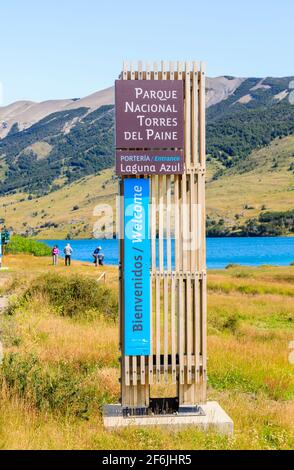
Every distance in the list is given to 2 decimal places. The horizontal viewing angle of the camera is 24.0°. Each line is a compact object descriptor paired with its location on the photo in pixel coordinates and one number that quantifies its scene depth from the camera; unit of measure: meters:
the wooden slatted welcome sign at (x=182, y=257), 9.62
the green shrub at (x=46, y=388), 9.45
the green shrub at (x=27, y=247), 62.41
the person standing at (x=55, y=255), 48.38
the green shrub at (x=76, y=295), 21.34
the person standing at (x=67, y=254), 47.55
